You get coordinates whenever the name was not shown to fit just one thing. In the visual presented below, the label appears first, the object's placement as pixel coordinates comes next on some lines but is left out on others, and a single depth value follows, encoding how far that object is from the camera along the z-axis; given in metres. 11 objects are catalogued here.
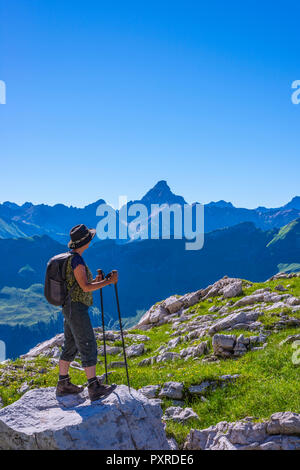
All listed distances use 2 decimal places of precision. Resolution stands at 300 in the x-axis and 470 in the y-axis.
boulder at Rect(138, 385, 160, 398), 12.46
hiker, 9.28
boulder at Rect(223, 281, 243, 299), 30.59
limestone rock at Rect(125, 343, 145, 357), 22.20
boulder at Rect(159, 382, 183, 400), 12.21
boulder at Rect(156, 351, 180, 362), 18.26
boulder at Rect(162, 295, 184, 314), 35.44
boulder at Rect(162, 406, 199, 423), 10.44
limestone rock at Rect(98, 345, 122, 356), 22.77
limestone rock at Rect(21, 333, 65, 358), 24.55
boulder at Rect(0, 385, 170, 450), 7.65
